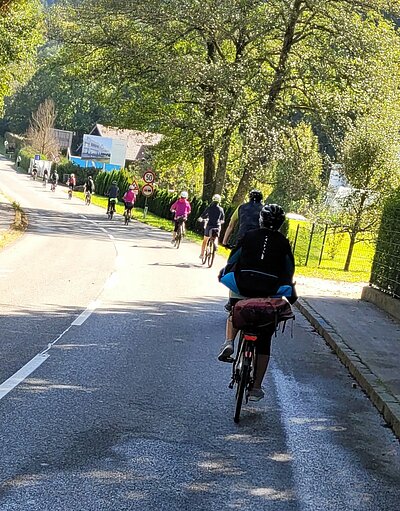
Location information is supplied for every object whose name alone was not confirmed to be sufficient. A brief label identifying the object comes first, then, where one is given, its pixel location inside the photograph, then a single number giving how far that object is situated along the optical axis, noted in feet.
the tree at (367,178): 99.04
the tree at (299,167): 124.47
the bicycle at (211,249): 78.89
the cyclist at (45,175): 273.77
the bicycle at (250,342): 23.56
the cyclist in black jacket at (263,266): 24.58
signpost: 159.87
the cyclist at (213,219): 76.84
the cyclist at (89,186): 188.65
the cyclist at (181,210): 97.25
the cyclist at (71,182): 210.18
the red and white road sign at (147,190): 159.53
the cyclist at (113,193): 151.64
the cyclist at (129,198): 146.00
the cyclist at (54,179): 238.21
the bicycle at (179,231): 97.50
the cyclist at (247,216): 39.78
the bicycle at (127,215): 144.05
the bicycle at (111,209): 153.79
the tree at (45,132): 391.65
